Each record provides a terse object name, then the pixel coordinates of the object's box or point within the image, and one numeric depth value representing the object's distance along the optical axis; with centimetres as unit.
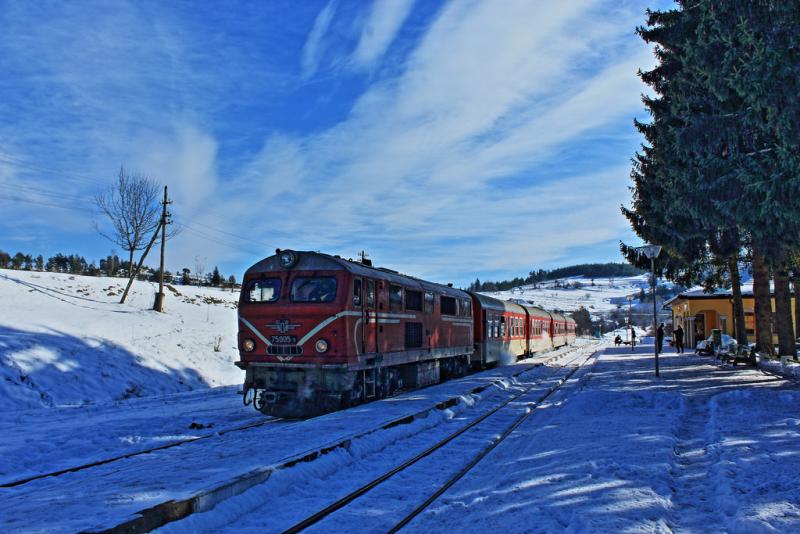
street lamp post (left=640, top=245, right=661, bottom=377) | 1653
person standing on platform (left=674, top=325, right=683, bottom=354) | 3044
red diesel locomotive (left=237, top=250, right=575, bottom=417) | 1118
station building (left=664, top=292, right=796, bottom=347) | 3497
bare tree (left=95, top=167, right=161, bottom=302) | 2900
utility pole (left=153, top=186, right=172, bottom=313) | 2786
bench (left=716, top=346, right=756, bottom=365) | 1959
